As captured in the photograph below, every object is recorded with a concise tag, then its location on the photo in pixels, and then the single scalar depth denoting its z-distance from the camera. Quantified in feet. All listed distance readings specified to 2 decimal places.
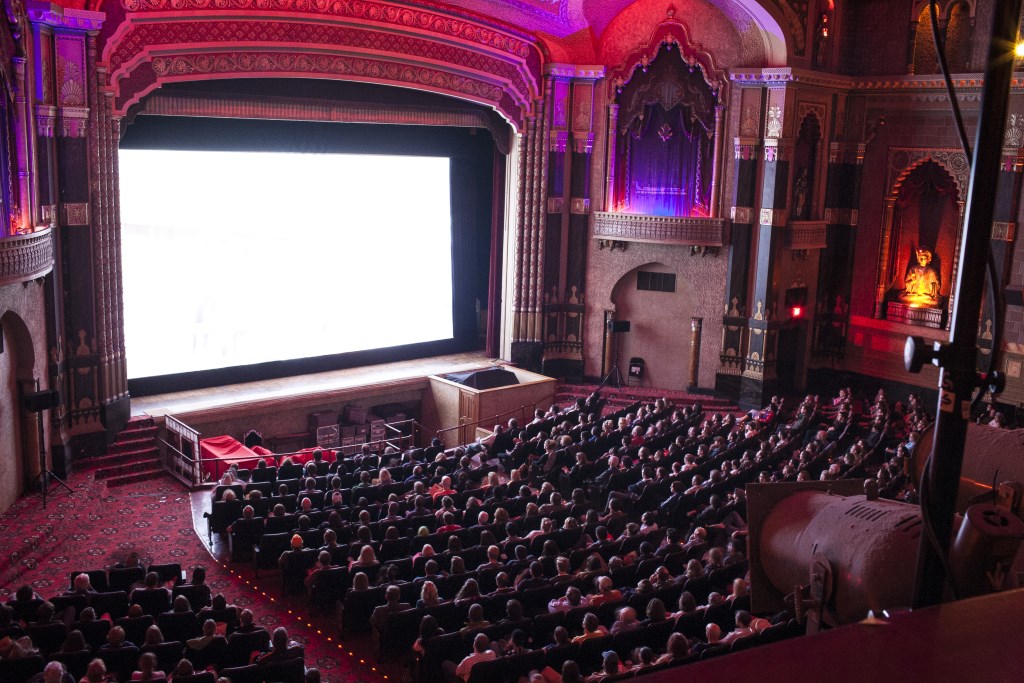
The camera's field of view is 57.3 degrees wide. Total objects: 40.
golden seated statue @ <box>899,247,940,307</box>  69.97
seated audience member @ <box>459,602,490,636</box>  29.25
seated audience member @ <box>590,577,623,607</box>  30.94
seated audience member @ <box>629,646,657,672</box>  26.48
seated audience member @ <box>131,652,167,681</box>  25.59
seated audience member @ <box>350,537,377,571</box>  34.45
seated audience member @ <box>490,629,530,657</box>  27.17
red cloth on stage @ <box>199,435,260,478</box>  51.93
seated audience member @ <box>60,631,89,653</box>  26.86
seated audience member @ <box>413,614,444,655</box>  28.76
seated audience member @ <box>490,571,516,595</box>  31.86
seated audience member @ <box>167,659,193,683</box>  25.72
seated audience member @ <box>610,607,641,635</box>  28.81
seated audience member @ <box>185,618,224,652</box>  27.81
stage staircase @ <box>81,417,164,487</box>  50.83
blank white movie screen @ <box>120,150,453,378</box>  60.18
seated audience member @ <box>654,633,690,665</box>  25.77
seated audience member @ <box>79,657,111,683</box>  24.89
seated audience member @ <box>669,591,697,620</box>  29.04
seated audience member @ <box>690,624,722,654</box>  27.17
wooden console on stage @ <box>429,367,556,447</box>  64.69
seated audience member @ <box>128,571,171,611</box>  31.24
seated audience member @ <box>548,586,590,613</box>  30.71
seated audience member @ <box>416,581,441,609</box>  30.96
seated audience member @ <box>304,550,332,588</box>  34.17
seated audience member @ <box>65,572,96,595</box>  31.63
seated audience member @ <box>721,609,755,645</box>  26.79
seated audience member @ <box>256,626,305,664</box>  27.29
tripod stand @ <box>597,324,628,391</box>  72.13
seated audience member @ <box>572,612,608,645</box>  28.04
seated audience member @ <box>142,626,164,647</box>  28.04
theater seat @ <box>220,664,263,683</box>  26.27
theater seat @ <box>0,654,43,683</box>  25.75
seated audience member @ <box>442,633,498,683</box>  26.84
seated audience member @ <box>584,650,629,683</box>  25.71
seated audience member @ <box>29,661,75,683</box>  24.48
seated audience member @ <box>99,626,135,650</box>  27.37
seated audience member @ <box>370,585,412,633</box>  31.07
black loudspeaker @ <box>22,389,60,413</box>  44.91
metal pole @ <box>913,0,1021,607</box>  8.49
